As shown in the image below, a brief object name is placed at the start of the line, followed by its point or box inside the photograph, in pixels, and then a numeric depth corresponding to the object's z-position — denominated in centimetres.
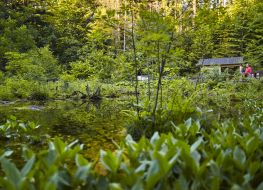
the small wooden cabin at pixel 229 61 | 2534
